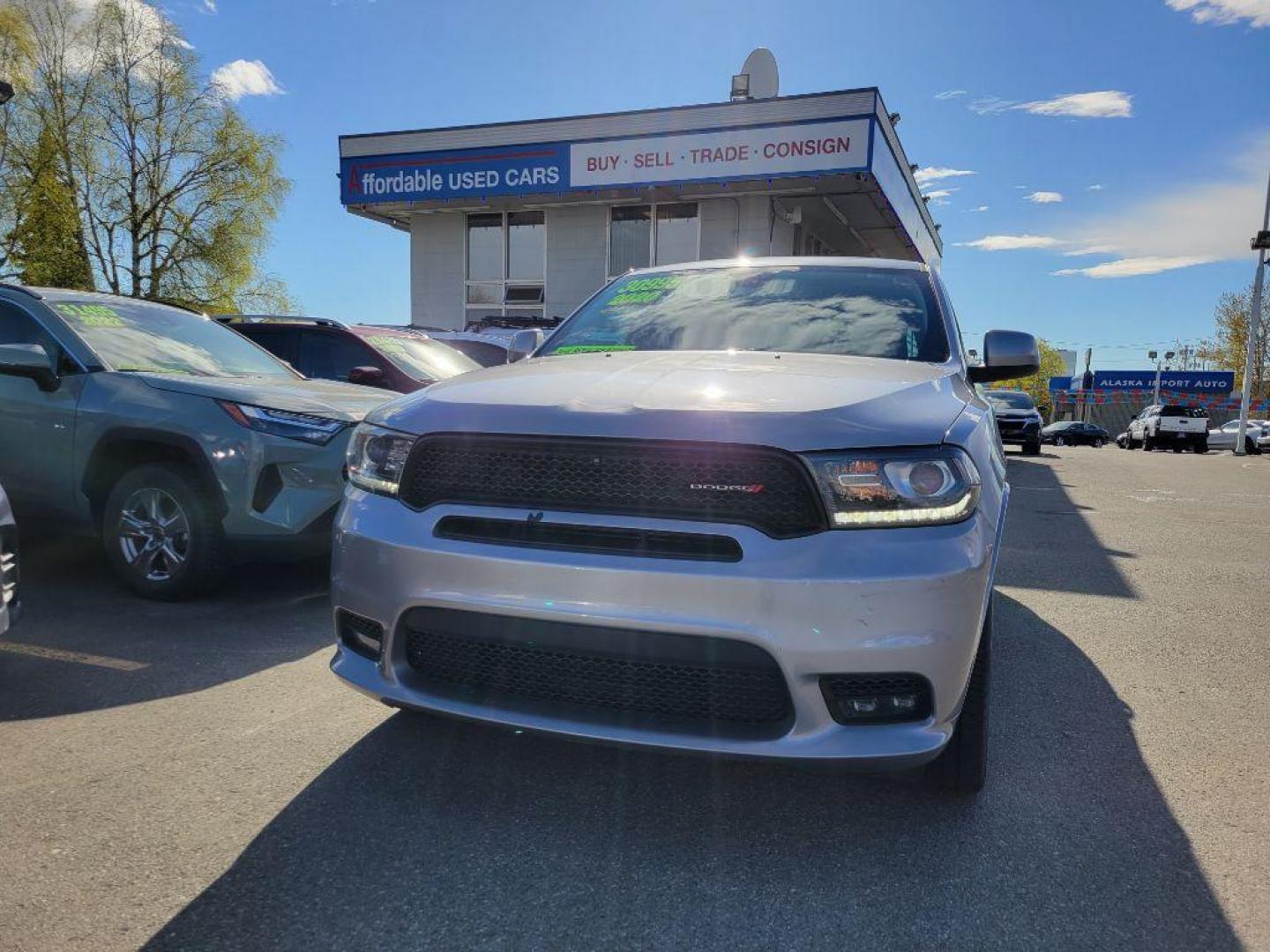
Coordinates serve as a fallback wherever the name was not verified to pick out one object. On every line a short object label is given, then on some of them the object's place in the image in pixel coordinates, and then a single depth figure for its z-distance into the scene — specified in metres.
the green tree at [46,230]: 24.91
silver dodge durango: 1.98
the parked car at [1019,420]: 22.17
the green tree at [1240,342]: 56.41
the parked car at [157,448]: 4.32
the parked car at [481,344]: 9.63
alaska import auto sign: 64.56
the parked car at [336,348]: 7.34
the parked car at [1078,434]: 47.38
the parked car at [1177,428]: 35.31
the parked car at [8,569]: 3.03
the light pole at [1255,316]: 26.98
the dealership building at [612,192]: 14.84
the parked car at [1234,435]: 32.38
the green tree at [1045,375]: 94.54
